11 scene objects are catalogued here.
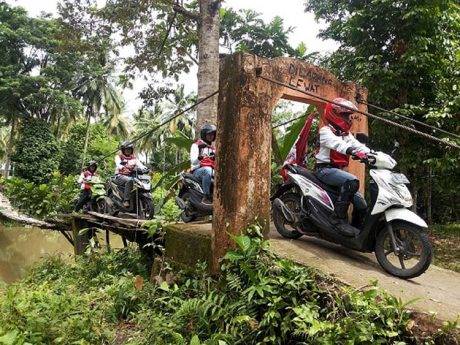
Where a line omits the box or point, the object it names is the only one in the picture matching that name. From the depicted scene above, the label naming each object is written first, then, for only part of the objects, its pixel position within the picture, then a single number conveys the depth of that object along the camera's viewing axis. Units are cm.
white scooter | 394
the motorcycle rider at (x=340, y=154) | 442
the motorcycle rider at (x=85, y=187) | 1048
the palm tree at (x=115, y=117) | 3288
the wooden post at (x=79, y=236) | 846
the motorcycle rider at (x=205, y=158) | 659
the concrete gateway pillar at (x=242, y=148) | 420
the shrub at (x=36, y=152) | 2444
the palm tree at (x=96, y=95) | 3025
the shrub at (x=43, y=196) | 1633
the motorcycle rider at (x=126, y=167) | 833
